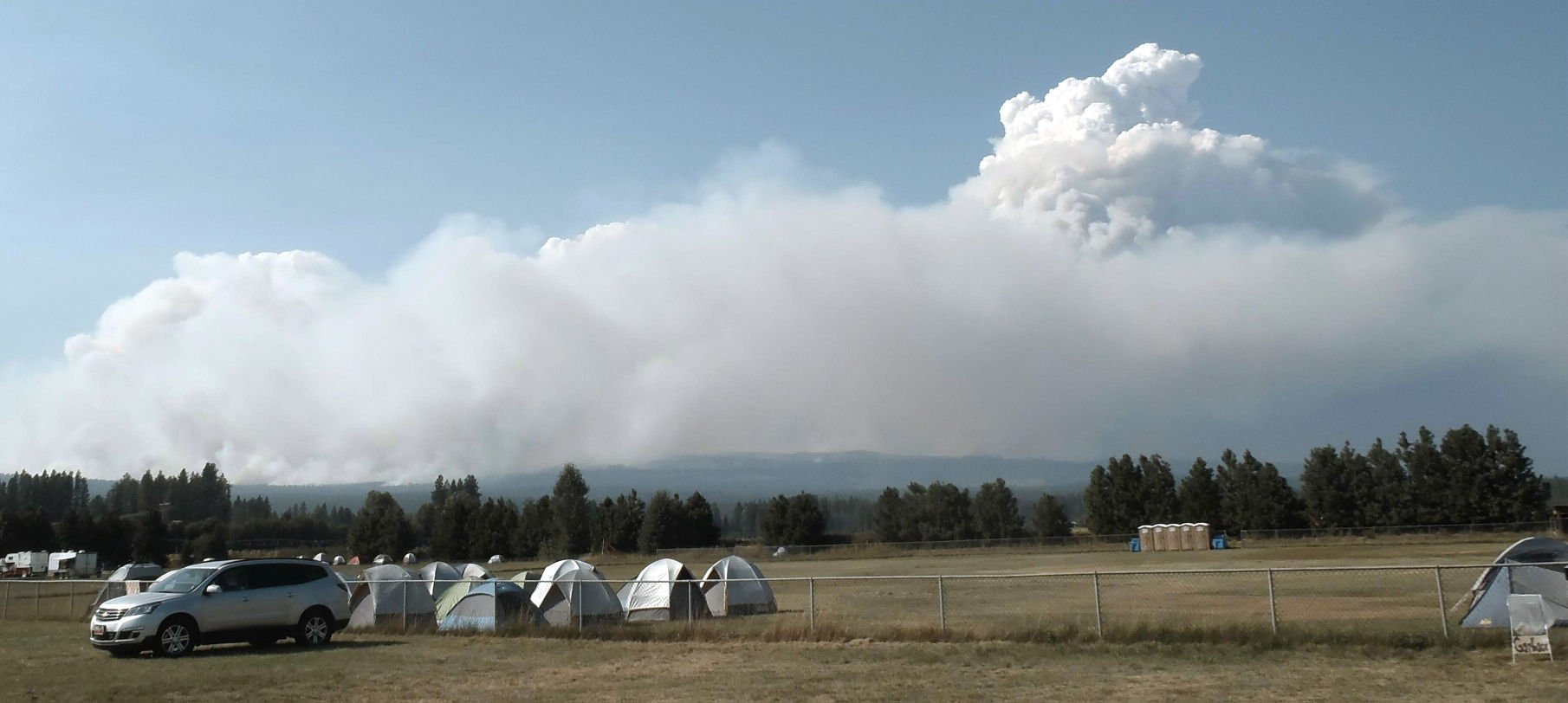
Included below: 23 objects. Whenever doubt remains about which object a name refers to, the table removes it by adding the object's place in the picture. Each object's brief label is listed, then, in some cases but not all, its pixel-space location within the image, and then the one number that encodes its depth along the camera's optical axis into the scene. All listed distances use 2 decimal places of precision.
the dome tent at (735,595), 34.09
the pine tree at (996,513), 132.25
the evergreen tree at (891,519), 136.88
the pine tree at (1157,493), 113.56
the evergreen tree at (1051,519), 119.04
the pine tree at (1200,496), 110.56
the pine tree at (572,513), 129.88
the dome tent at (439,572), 37.44
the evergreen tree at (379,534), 130.75
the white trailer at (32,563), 100.75
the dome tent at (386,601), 31.55
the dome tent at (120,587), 28.50
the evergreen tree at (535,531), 129.38
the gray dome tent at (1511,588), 19.77
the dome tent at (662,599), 31.67
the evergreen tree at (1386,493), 102.38
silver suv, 19.23
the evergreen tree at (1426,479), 101.25
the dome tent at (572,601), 29.23
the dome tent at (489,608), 26.88
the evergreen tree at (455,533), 125.50
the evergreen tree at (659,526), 125.75
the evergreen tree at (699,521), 127.81
